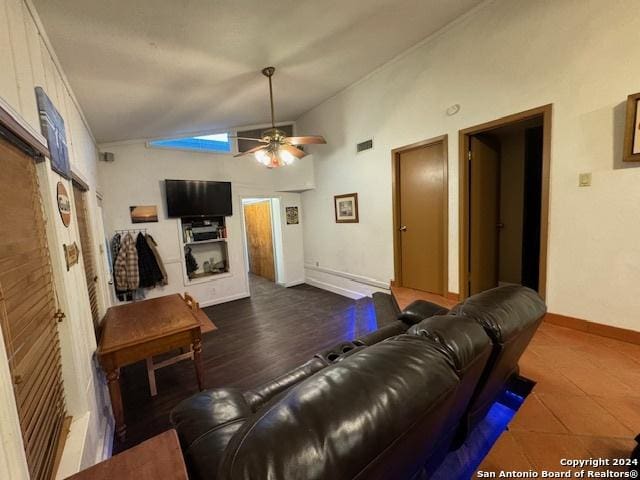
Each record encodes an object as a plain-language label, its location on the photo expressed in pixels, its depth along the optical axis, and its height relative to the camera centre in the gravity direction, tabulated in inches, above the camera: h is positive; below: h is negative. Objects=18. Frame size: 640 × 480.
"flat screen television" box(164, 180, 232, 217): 166.4 +14.2
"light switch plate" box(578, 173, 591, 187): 80.5 +5.5
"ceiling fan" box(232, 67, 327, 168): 110.7 +29.3
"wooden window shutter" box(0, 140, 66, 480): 35.2 -12.6
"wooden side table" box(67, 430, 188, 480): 25.5 -24.0
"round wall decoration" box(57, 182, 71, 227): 56.1 +5.1
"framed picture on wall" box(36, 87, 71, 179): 49.4 +19.7
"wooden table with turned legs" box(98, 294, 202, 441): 69.4 -31.2
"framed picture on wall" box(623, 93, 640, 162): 70.0 +17.3
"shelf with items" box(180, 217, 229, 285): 179.9 -21.1
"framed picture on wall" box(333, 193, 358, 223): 165.5 +2.5
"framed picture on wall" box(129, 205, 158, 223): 157.3 +5.8
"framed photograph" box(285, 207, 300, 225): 217.6 -1.2
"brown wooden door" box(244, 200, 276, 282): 237.5 -21.7
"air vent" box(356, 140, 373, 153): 149.5 +37.0
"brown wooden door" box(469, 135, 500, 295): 113.6 -3.7
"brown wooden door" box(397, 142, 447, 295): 122.0 -4.8
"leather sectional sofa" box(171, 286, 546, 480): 19.3 -17.4
